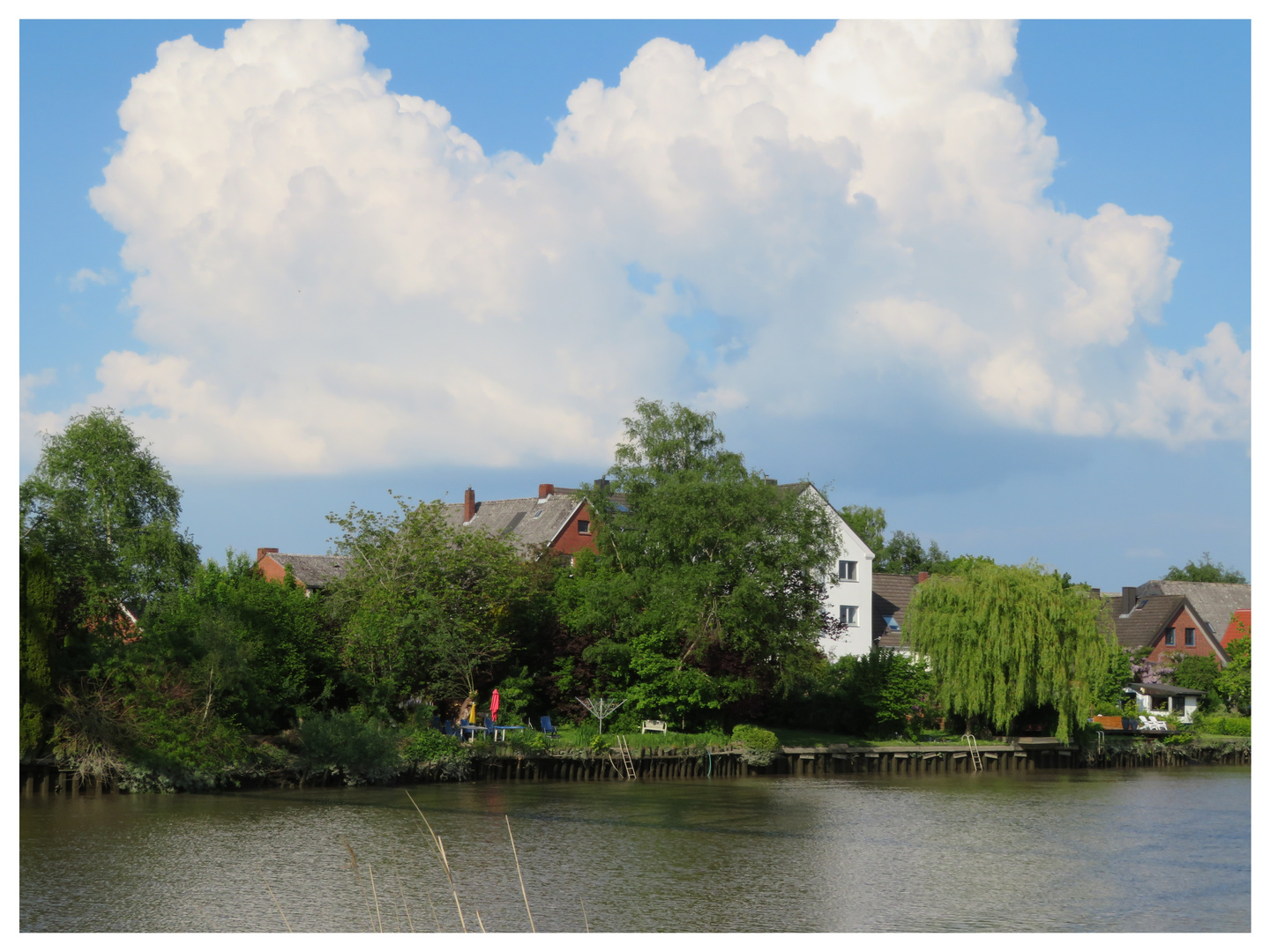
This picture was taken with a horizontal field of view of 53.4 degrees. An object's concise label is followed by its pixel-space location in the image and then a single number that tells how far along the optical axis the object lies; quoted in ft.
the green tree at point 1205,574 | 410.93
